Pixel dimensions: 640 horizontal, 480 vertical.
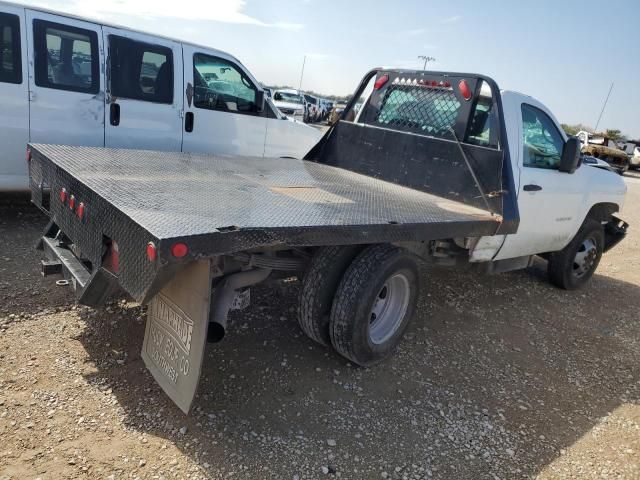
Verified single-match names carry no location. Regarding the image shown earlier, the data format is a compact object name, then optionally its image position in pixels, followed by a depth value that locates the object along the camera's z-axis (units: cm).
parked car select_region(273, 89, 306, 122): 1988
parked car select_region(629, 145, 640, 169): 2797
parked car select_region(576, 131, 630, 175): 2356
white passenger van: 507
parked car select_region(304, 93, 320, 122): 2498
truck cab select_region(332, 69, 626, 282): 435
